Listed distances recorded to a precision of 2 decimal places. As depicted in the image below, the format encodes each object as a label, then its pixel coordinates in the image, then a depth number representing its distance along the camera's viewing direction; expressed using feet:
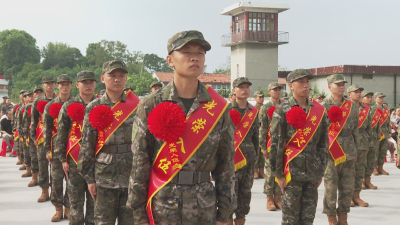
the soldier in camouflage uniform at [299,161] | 18.65
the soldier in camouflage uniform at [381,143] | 43.65
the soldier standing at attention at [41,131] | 31.19
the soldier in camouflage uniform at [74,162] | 20.22
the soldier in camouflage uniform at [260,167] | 41.32
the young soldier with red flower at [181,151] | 10.57
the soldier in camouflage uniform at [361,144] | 29.35
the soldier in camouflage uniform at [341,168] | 22.97
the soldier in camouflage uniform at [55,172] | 25.12
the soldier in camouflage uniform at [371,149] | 36.17
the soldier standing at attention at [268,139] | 28.71
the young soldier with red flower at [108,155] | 17.37
